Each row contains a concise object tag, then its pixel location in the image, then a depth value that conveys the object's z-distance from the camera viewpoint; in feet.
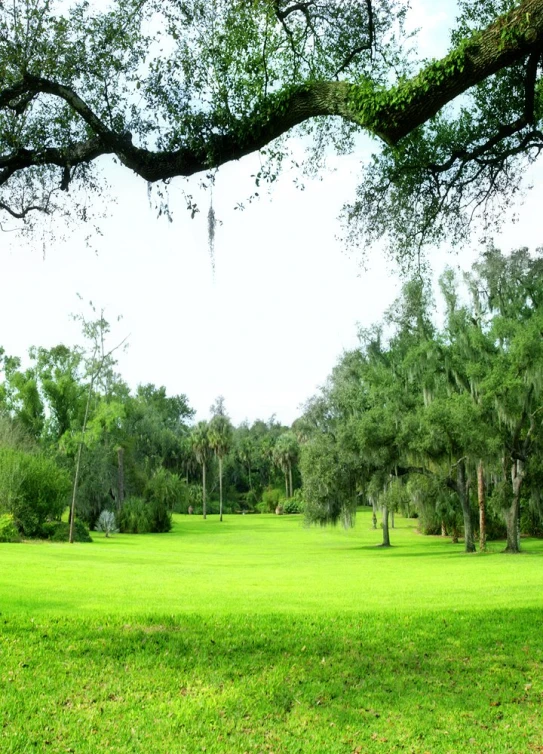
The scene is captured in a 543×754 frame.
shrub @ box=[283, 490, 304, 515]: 231.50
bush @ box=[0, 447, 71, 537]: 98.68
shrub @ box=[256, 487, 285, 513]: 247.09
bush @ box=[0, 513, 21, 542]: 93.38
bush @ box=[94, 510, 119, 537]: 137.59
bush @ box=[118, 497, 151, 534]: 151.43
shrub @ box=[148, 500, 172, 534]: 154.51
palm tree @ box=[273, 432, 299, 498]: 242.78
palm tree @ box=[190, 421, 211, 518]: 221.87
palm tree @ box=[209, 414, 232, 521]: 220.43
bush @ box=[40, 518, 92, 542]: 106.61
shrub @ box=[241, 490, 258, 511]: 262.88
